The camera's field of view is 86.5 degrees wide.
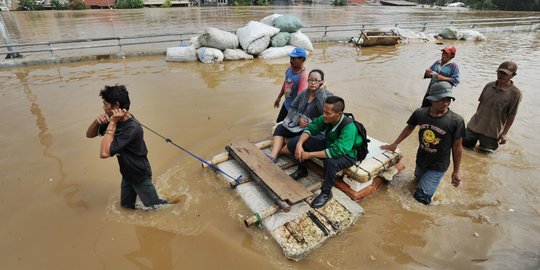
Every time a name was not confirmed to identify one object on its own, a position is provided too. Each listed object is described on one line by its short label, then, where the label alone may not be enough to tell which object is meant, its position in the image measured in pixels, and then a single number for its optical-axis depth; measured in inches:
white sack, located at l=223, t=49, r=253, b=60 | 400.2
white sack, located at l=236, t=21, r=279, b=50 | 404.5
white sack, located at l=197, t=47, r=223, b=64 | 382.9
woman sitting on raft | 144.7
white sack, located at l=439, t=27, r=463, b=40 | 629.6
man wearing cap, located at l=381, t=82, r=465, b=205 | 117.0
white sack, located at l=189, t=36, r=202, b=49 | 402.9
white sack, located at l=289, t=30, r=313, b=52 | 440.8
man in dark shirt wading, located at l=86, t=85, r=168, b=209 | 95.0
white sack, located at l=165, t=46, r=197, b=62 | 391.2
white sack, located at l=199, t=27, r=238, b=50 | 389.1
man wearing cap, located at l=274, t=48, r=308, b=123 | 161.9
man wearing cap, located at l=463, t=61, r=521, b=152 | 156.5
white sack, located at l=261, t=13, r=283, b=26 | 445.7
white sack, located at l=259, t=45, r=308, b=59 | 412.8
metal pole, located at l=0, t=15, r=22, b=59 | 355.9
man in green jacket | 116.3
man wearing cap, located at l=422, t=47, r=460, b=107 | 173.2
